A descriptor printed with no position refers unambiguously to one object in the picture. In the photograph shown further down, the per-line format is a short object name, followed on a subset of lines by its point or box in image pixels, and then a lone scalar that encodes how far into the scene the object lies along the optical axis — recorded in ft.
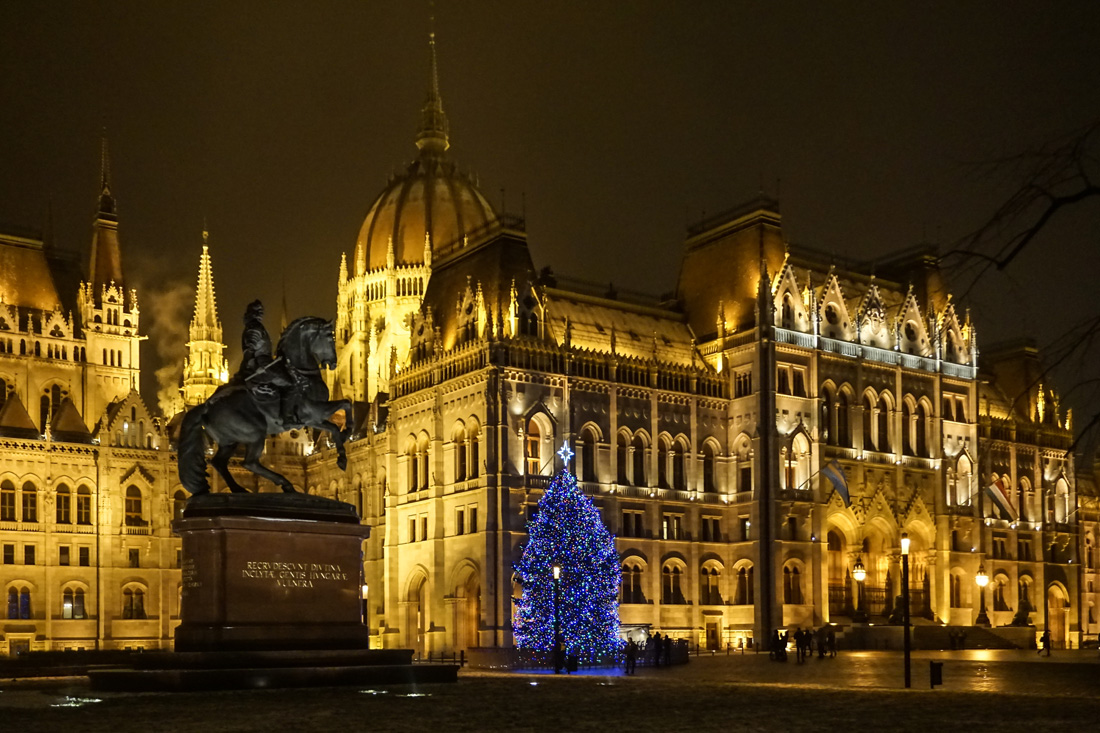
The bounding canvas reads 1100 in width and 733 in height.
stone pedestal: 97.71
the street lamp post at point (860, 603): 267.80
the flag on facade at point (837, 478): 268.21
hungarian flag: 300.81
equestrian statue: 104.58
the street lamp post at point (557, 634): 155.22
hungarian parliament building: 248.11
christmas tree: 201.87
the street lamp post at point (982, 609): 288.39
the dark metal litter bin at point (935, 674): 112.57
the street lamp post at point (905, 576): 121.12
